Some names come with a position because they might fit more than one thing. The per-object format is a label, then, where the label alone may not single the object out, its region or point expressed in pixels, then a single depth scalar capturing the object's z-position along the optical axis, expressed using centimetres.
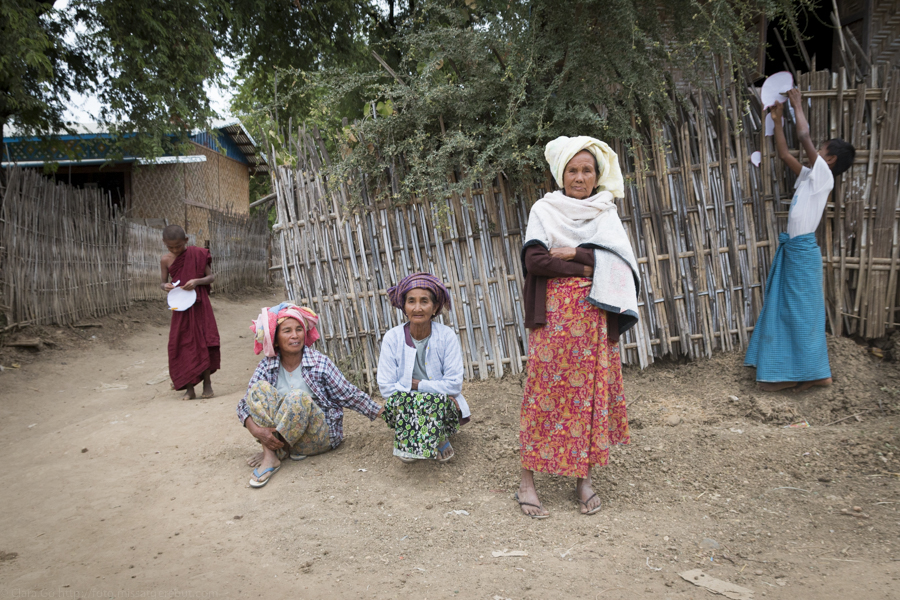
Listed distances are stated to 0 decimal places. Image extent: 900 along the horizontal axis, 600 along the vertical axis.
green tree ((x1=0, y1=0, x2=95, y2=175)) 528
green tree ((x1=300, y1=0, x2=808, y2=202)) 392
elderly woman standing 272
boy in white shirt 374
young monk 543
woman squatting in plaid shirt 334
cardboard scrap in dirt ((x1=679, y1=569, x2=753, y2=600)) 206
